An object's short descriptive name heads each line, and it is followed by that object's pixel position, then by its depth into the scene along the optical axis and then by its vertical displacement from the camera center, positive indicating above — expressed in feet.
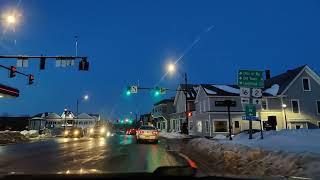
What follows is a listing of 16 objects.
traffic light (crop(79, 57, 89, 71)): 56.29 +13.07
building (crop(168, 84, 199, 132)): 137.44 +7.24
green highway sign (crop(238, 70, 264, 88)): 39.66 +6.42
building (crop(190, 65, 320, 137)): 105.62 +4.36
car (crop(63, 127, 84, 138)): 119.05 -7.54
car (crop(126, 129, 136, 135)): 155.80 -9.70
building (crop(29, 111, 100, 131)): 290.30 -2.68
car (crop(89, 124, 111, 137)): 114.82 -6.52
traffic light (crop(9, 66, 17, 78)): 60.71 +12.70
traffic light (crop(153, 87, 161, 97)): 95.85 +10.95
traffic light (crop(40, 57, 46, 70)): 55.08 +13.31
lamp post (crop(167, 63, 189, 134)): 87.14 +17.08
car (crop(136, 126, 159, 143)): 66.31 -4.78
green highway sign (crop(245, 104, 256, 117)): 39.43 +1.05
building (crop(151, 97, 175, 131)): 181.87 +5.32
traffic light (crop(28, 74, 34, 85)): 69.40 +12.25
